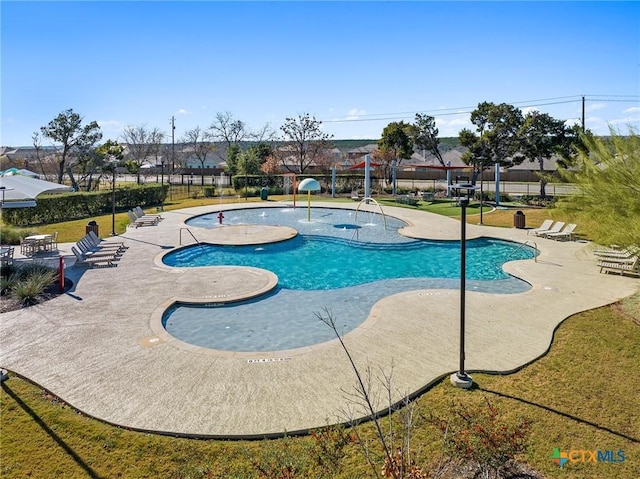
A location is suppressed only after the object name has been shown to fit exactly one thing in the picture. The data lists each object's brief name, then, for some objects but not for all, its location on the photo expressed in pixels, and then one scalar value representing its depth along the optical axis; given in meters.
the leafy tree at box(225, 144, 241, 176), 50.62
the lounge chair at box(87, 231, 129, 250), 16.27
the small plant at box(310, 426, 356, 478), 5.31
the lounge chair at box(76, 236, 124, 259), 15.12
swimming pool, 10.13
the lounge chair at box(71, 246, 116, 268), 14.64
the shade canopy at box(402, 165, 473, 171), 31.18
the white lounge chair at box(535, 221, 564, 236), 19.77
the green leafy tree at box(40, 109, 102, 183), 38.56
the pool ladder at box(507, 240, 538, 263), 18.05
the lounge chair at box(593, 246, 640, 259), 14.09
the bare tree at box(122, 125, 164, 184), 73.06
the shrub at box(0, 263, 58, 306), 11.09
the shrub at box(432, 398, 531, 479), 5.37
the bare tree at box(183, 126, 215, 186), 78.20
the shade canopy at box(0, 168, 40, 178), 18.62
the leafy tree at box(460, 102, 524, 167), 34.84
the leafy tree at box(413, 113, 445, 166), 44.81
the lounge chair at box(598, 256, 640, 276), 13.74
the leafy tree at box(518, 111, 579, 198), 32.00
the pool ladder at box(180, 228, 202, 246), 18.53
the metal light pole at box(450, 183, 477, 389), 6.96
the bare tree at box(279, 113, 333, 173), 51.62
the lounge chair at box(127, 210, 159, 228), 22.62
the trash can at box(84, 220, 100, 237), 19.18
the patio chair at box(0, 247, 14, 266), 13.38
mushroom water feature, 26.54
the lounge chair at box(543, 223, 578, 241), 19.25
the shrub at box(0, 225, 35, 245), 17.95
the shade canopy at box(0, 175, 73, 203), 13.49
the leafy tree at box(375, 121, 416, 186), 41.72
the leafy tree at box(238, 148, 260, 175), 44.72
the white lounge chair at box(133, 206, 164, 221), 23.92
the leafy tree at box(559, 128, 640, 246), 7.23
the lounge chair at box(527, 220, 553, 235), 20.31
